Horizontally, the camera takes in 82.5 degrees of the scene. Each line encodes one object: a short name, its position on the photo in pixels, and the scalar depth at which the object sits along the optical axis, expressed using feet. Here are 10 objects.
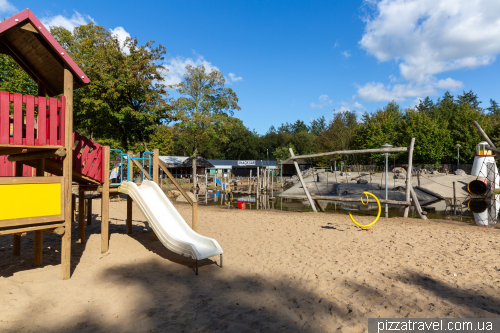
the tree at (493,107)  230.75
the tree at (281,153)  203.46
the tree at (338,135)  167.84
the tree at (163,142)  151.15
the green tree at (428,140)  122.89
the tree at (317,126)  322.55
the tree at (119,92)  63.93
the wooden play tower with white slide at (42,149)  14.25
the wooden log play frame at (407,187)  36.40
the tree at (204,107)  104.78
